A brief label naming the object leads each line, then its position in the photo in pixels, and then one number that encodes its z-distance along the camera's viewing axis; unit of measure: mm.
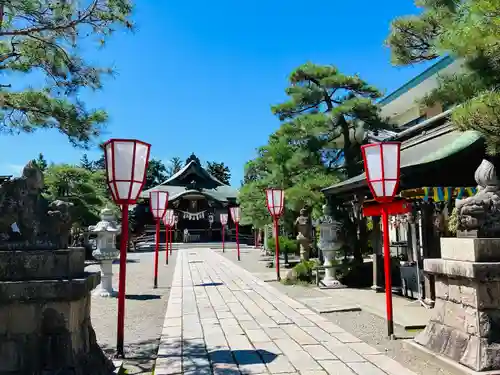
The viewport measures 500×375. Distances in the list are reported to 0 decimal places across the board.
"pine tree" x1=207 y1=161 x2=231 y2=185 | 63231
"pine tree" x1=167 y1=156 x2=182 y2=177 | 65875
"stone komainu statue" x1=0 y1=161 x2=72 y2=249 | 3459
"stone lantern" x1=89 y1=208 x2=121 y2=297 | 9672
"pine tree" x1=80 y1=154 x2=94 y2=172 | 57888
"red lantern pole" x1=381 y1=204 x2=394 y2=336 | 5441
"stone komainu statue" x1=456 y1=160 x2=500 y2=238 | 3648
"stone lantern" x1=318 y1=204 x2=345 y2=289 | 10211
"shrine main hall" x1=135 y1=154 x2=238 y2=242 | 39531
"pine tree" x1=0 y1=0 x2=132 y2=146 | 4344
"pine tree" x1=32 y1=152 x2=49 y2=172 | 45369
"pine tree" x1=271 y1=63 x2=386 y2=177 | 12641
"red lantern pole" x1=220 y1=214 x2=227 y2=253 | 26703
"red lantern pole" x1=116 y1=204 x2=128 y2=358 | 4738
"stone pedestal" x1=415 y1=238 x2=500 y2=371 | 3498
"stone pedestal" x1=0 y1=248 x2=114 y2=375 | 3242
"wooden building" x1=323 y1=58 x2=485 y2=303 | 6574
